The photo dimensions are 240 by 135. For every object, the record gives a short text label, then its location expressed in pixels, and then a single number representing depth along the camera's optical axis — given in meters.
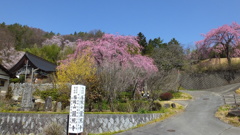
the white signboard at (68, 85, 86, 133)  5.84
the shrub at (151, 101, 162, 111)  11.26
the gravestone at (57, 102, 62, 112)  9.79
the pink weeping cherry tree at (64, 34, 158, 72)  15.76
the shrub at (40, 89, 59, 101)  13.43
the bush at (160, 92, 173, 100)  15.59
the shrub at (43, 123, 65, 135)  6.65
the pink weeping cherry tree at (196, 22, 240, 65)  22.47
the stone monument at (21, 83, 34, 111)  9.91
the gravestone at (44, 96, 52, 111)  9.84
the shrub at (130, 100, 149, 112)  10.18
